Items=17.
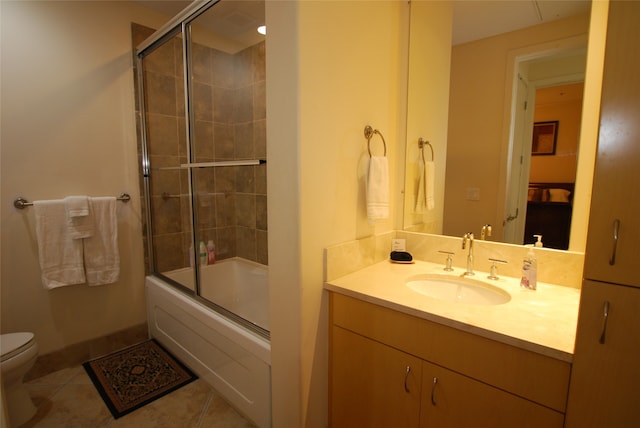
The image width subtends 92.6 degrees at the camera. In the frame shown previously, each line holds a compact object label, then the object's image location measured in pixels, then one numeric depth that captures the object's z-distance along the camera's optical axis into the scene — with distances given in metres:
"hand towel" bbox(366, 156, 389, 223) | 1.41
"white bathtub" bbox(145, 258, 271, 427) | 1.51
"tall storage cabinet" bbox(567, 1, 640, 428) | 0.67
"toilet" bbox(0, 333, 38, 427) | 1.51
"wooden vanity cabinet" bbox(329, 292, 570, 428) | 0.87
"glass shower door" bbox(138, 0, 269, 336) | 2.19
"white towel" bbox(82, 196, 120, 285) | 2.03
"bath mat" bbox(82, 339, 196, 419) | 1.76
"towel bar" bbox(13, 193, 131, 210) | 1.81
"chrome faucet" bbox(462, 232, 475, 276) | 1.46
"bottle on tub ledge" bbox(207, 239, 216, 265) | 2.60
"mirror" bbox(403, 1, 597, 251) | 1.27
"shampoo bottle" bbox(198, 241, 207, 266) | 2.52
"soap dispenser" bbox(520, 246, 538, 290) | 1.26
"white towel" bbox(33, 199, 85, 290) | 1.85
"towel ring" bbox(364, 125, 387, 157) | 1.46
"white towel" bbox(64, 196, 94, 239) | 1.91
